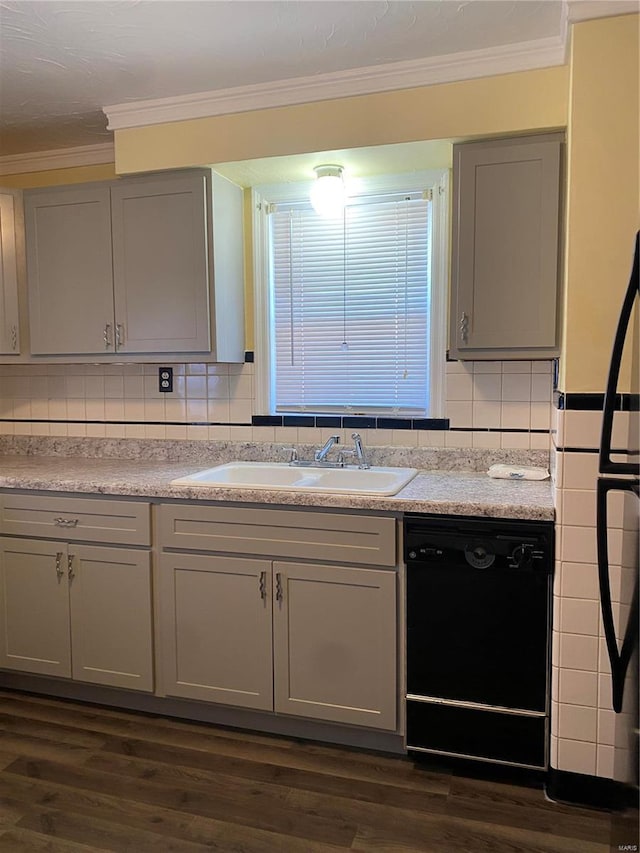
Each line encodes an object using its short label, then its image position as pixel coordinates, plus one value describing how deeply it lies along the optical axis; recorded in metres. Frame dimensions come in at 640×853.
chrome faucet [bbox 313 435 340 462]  2.81
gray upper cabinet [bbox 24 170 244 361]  2.76
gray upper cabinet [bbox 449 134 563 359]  2.30
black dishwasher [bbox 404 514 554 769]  2.10
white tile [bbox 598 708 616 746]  2.02
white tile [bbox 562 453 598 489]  1.98
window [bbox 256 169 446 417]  2.85
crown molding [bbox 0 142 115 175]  3.18
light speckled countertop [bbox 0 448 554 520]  2.14
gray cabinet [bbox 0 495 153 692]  2.55
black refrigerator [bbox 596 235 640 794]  1.24
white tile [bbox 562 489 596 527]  2.00
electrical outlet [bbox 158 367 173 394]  3.20
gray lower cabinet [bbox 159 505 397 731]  2.27
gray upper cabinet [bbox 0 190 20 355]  3.04
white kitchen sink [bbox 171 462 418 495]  2.49
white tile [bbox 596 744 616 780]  2.03
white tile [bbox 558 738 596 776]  2.04
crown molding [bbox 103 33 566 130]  2.26
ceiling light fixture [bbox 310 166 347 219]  2.71
